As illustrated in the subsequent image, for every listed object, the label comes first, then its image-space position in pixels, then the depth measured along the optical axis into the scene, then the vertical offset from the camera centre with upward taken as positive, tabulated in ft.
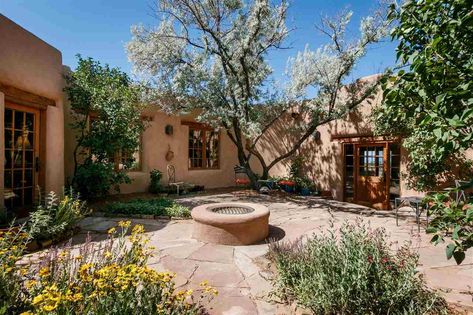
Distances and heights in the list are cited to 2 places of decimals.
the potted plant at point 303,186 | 31.14 -3.10
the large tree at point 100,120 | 21.57 +3.19
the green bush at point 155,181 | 29.30 -2.36
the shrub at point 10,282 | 5.37 -2.51
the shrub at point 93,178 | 21.26 -1.53
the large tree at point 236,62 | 24.81 +9.58
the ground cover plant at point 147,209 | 18.61 -3.45
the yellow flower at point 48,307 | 3.99 -2.16
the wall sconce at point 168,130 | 31.55 +3.31
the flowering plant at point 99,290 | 5.04 -2.55
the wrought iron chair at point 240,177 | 35.88 -2.51
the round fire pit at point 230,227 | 13.24 -3.30
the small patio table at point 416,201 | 16.06 -2.64
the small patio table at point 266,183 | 31.41 -2.76
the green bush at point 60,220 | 12.56 -2.97
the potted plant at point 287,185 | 32.01 -3.02
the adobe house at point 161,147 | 16.47 +1.16
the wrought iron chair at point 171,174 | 31.07 -1.68
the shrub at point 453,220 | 4.07 -0.98
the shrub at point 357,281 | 6.59 -3.11
